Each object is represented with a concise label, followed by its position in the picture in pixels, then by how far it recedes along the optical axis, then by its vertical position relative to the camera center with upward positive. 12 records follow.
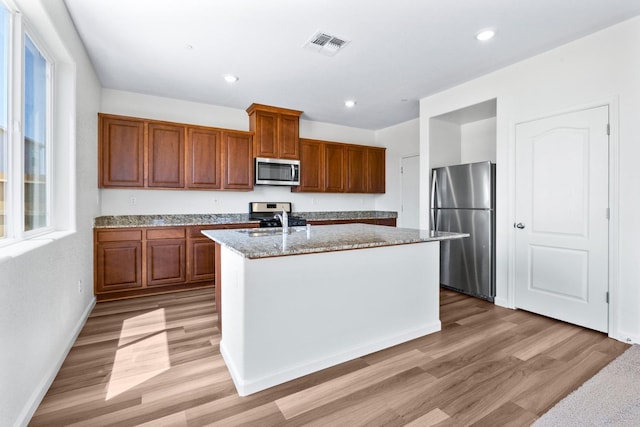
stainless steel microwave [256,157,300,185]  4.48 +0.59
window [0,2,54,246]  1.65 +0.48
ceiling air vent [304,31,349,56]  2.64 +1.49
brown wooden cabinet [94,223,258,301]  3.49 -0.60
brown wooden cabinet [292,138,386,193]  5.00 +0.75
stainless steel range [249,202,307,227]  4.40 -0.02
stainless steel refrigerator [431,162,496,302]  3.45 -0.13
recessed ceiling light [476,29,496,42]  2.55 +1.49
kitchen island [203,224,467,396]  1.82 -0.60
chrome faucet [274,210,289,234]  2.61 -0.12
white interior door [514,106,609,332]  2.62 -0.06
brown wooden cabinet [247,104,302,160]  4.44 +1.19
